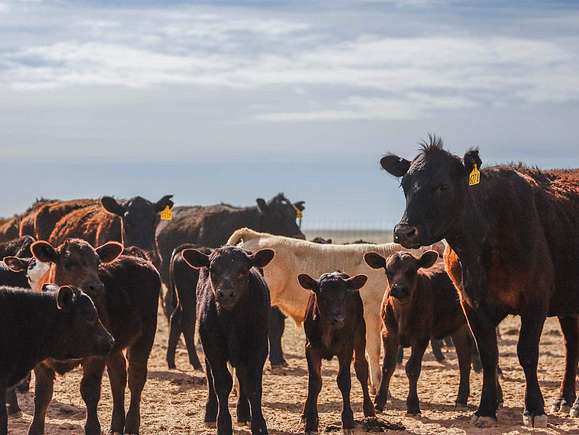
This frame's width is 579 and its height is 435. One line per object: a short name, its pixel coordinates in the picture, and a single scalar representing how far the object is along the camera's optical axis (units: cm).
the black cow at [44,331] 1513
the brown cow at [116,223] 3038
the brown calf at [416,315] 1983
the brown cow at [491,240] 1736
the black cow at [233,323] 1622
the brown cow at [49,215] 3511
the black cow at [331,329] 1750
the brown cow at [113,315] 1625
